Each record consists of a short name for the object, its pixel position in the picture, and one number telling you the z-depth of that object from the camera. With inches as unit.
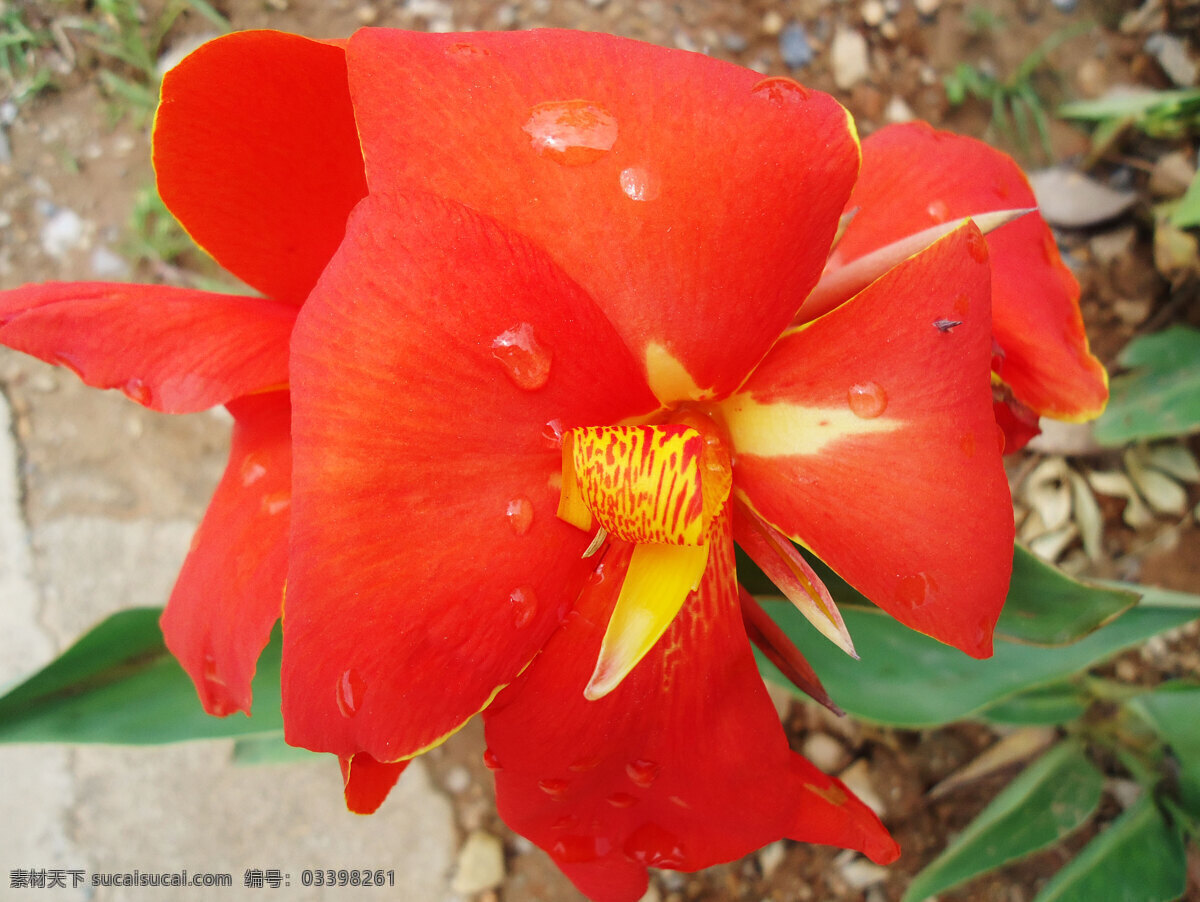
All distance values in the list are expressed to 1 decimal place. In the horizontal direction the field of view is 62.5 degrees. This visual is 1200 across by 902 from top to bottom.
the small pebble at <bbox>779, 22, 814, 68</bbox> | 13.6
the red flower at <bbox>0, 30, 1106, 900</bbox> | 4.5
